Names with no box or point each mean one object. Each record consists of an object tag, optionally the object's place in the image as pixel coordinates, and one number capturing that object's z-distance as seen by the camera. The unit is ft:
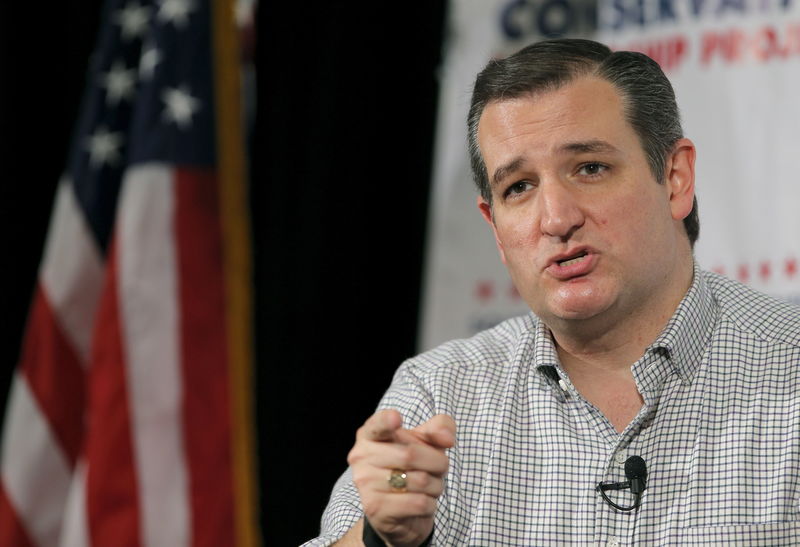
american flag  20.65
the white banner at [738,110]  15.96
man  10.91
